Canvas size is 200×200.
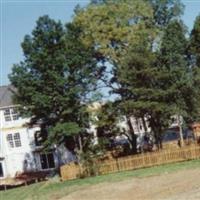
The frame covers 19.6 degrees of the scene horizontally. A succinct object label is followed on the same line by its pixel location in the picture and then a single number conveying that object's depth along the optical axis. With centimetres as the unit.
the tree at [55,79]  5219
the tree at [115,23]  5331
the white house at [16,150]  6994
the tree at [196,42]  5469
